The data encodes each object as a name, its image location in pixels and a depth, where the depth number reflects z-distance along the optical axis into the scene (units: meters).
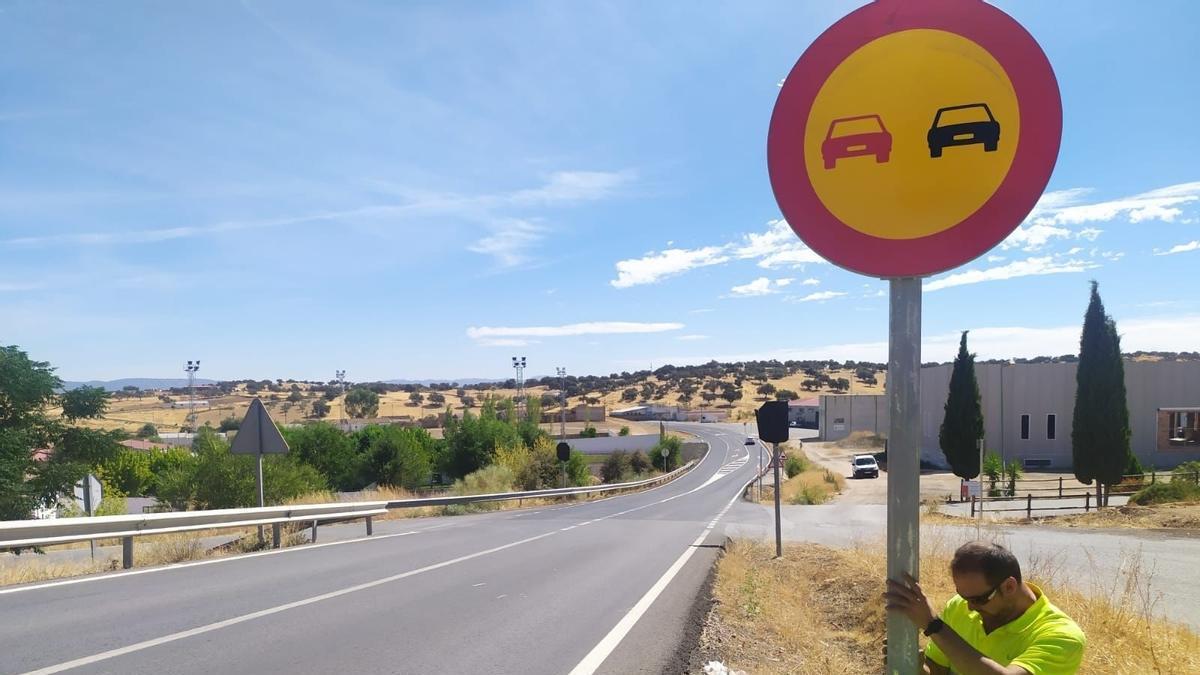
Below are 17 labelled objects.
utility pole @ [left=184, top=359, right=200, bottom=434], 108.89
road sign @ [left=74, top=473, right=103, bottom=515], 15.01
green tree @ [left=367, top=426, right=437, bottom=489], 61.12
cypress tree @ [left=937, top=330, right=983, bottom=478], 39.72
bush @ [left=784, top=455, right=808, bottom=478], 54.42
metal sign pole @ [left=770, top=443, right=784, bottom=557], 12.03
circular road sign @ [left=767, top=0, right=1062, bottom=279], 1.79
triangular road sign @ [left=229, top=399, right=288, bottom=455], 14.06
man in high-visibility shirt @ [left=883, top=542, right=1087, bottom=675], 2.36
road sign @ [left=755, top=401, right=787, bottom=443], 12.02
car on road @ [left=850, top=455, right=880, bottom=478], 49.44
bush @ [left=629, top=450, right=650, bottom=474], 70.25
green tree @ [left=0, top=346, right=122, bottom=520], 26.29
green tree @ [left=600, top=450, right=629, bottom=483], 65.31
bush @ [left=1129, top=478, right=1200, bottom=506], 22.70
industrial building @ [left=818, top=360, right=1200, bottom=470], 42.34
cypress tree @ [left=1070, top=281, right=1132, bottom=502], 29.28
